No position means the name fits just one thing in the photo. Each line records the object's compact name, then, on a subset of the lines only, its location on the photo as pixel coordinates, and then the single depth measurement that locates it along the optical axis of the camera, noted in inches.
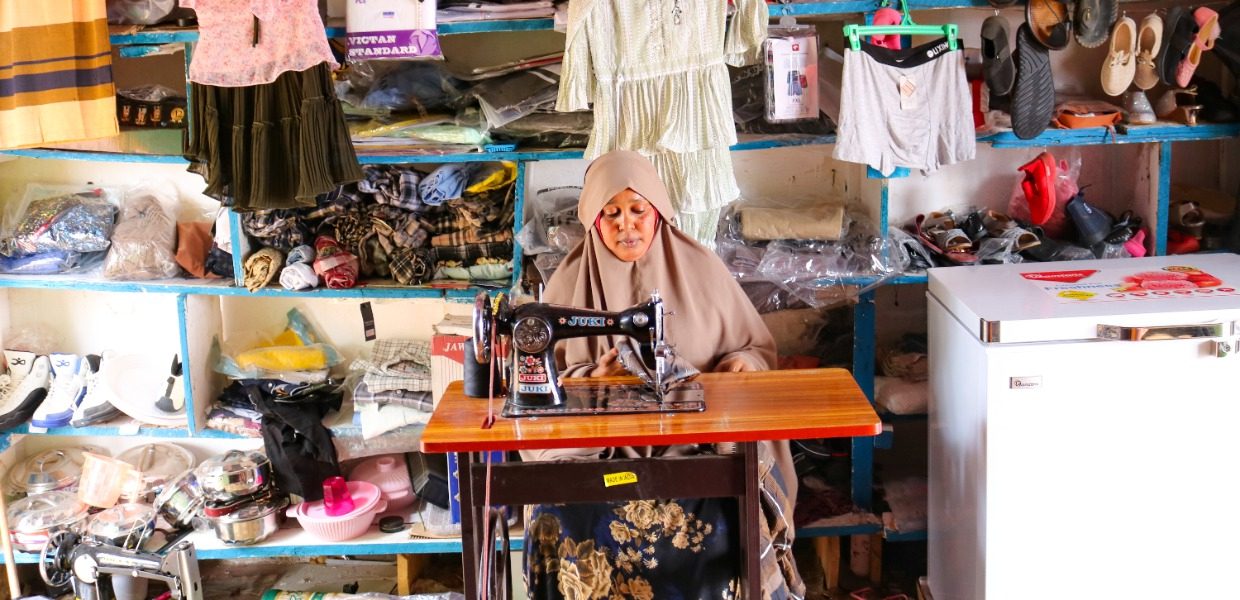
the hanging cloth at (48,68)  142.7
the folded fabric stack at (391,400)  163.9
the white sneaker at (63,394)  169.3
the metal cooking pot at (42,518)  168.1
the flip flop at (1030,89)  145.7
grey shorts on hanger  144.7
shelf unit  150.0
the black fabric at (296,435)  164.1
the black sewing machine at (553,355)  109.3
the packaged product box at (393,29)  146.3
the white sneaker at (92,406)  168.9
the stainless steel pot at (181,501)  169.6
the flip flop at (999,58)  146.1
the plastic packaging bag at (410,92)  154.7
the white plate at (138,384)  170.6
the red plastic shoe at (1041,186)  154.0
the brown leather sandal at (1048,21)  145.4
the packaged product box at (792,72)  147.1
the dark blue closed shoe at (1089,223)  156.8
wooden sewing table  102.3
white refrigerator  123.6
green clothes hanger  143.8
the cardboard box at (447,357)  160.6
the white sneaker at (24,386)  168.2
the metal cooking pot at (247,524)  163.5
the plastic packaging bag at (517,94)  151.6
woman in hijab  122.3
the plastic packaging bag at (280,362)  170.4
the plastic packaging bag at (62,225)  165.3
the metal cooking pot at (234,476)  163.6
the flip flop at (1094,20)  145.6
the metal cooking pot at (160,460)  180.5
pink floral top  144.1
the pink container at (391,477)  172.2
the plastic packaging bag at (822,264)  152.9
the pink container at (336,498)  164.6
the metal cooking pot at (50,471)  177.9
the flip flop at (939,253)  156.2
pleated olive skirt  148.6
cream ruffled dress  144.3
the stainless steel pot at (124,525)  161.5
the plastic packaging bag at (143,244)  164.6
